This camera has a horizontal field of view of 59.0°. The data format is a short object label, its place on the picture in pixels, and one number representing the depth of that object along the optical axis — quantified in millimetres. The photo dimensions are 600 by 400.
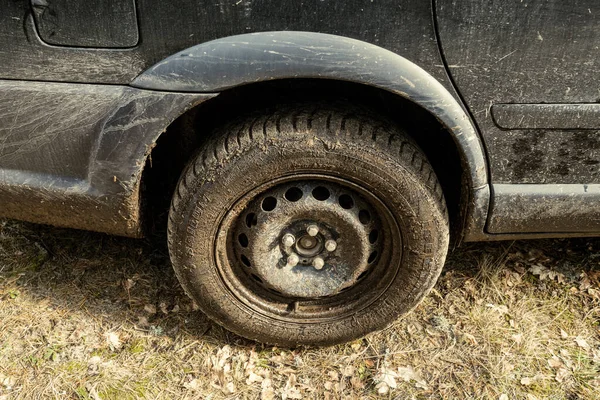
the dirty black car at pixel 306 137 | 1753
